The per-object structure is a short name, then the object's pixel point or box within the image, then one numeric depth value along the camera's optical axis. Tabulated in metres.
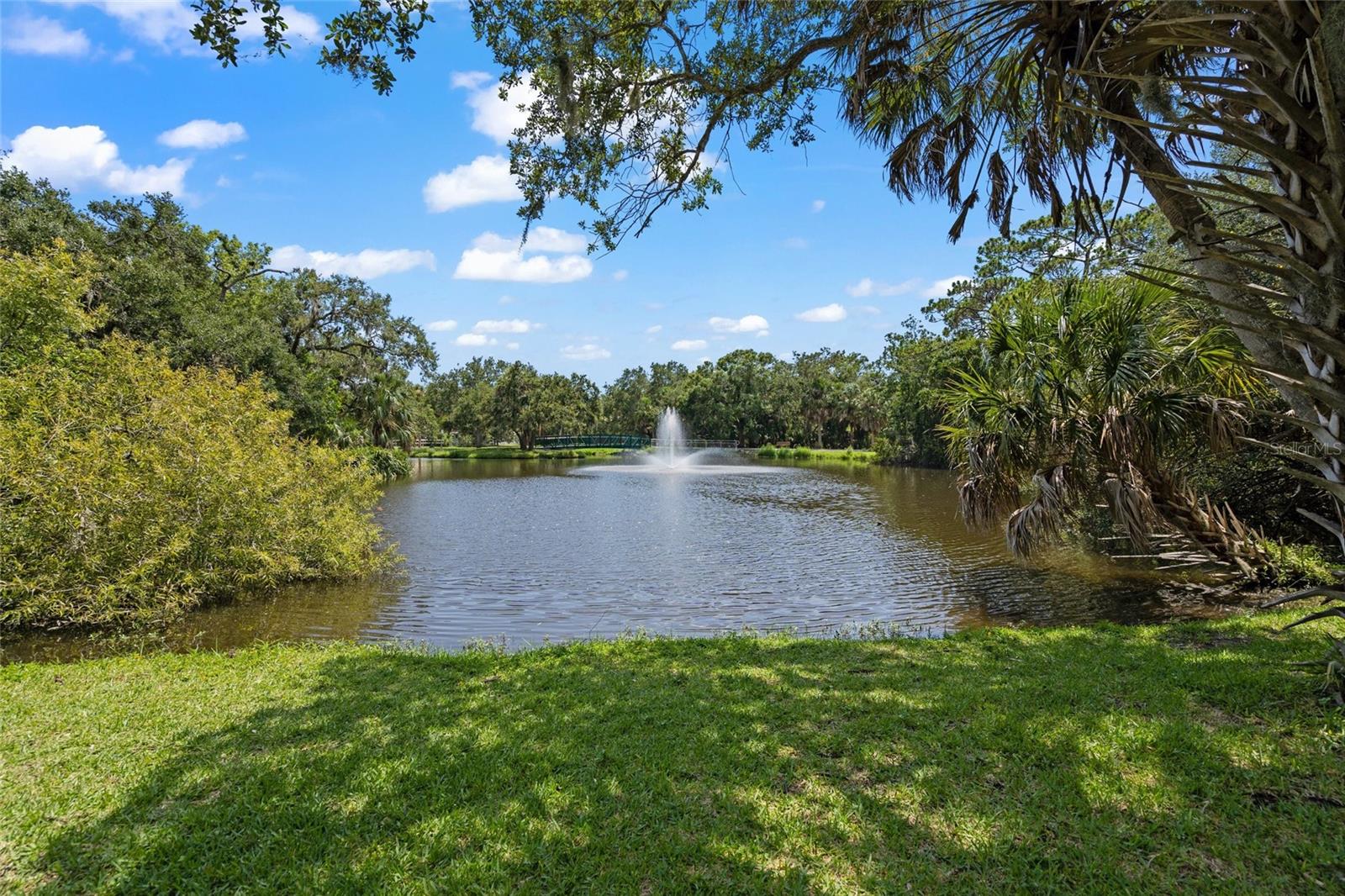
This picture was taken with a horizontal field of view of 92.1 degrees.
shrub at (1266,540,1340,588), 7.64
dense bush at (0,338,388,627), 7.20
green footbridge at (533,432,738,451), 71.06
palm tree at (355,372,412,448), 37.25
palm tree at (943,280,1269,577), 7.39
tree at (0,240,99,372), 9.02
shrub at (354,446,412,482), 32.19
